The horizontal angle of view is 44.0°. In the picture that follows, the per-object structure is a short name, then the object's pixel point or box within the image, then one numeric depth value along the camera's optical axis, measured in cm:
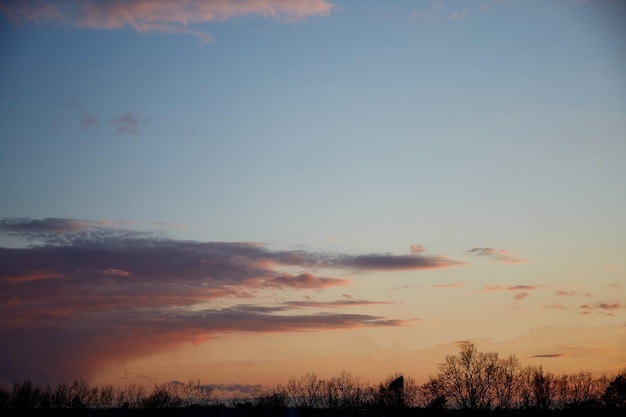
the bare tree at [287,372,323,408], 12591
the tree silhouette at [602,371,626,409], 10750
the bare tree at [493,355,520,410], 11831
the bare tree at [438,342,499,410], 11925
